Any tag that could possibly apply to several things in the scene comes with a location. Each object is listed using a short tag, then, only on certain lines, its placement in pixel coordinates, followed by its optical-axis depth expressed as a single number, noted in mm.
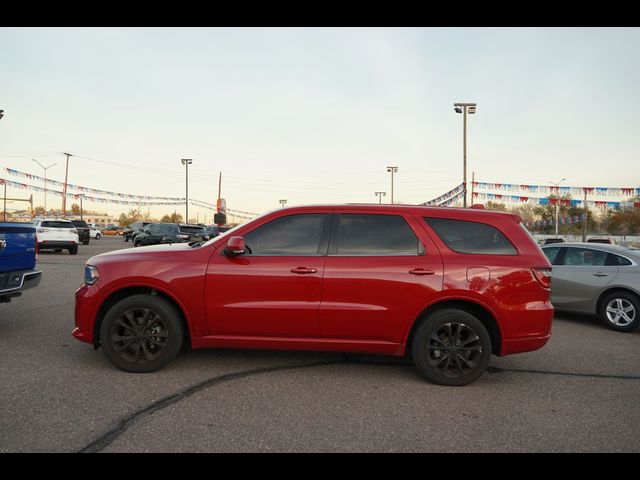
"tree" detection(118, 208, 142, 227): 136750
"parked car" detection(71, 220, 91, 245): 31016
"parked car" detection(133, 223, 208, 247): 26172
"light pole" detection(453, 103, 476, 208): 30141
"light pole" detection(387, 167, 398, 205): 55312
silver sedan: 7164
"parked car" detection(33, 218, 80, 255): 20359
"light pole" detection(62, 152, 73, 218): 60306
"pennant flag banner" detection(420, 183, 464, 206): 34062
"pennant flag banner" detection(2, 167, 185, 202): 48794
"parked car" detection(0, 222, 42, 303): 5539
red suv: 4312
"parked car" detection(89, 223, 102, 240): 48366
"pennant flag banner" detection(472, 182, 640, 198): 32219
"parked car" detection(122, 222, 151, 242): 38906
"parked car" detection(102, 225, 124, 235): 79300
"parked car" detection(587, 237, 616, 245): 27219
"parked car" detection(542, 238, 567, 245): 23727
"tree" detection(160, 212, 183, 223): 142700
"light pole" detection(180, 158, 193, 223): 62256
